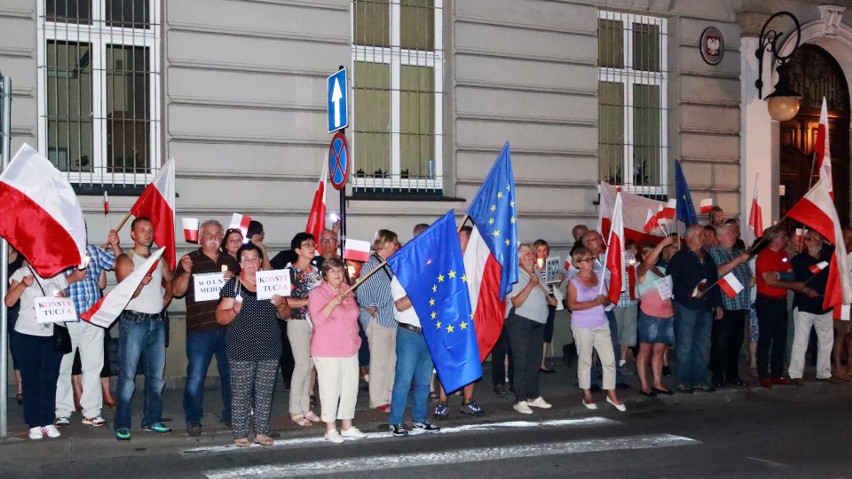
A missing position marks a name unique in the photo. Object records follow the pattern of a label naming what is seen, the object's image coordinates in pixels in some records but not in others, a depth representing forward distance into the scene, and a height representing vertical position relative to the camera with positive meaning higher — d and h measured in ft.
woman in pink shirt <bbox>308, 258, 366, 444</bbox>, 31.27 -3.44
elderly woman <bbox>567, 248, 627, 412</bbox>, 37.50 -3.36
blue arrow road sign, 39.11 +4.71
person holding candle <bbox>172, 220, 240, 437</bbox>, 32.09 -3.05
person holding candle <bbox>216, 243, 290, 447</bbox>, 30.25 -3.25
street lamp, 53.31 +6.42
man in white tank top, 31.60 -3.38
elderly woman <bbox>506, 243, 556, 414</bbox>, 36.81 -3.49
